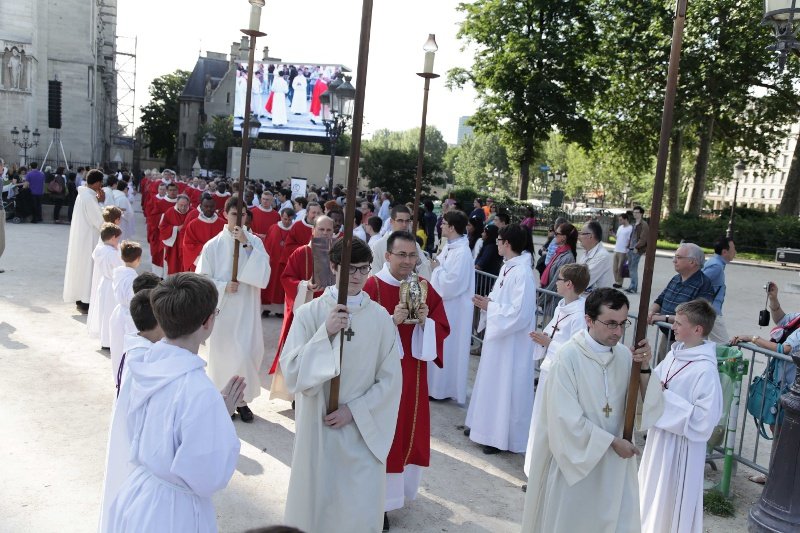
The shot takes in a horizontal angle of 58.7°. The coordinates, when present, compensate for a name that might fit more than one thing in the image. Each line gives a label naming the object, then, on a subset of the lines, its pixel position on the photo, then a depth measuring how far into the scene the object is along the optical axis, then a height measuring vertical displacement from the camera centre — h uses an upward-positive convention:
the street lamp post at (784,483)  4.50 -1.74
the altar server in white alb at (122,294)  6.41 -1.30
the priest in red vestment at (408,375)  4.72 -1.35
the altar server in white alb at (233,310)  6.59 -1.38
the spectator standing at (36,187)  20.77 -1.31
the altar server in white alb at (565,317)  5.19 -0.93
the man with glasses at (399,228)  7.98 -0.79
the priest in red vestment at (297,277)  7.07 -1.11
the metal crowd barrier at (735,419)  5.47 -1.88
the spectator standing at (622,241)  16.34 -1.07
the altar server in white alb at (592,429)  3.66 -1.22
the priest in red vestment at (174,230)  11.50 -1.22
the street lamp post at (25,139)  39.60 +0.11
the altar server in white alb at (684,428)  4.21 -1.34
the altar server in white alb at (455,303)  7.35 -1.32
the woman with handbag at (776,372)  5.35 -1.24
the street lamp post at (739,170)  29.89 +1.43
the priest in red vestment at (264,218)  12.45 -0.96
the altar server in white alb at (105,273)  8.04 -1.43
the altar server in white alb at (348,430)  3.89 -1.42
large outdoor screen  48.56 +4.58
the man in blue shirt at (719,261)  7.77 -0.64
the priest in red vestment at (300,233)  10.07 -0.95
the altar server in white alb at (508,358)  6.14 -1.53
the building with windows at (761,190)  87.19 +2.06
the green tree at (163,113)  76.06 +4.29
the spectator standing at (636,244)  15.74 -1.08
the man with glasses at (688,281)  6.70 -0.76
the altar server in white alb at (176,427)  2.43 -0.94
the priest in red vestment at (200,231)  9.01 -0.96
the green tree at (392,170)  34.78 +0.18
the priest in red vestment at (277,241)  10.73 -1.16
